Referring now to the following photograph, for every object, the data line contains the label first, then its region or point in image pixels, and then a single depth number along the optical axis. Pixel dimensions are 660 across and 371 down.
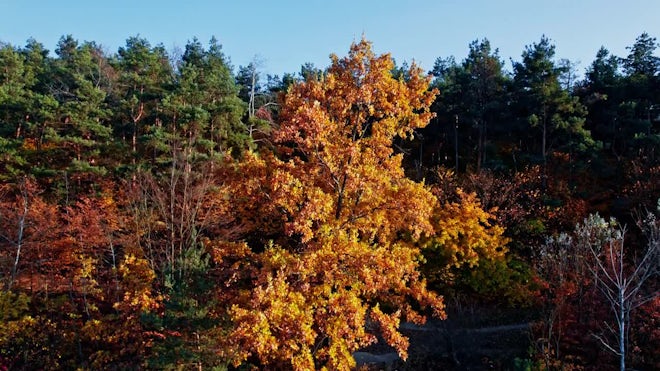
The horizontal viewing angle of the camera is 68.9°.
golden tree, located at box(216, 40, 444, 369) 9.75
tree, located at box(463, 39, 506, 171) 30.23
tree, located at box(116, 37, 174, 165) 24.38
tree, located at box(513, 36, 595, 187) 25.03
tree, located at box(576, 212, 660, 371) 13.24
